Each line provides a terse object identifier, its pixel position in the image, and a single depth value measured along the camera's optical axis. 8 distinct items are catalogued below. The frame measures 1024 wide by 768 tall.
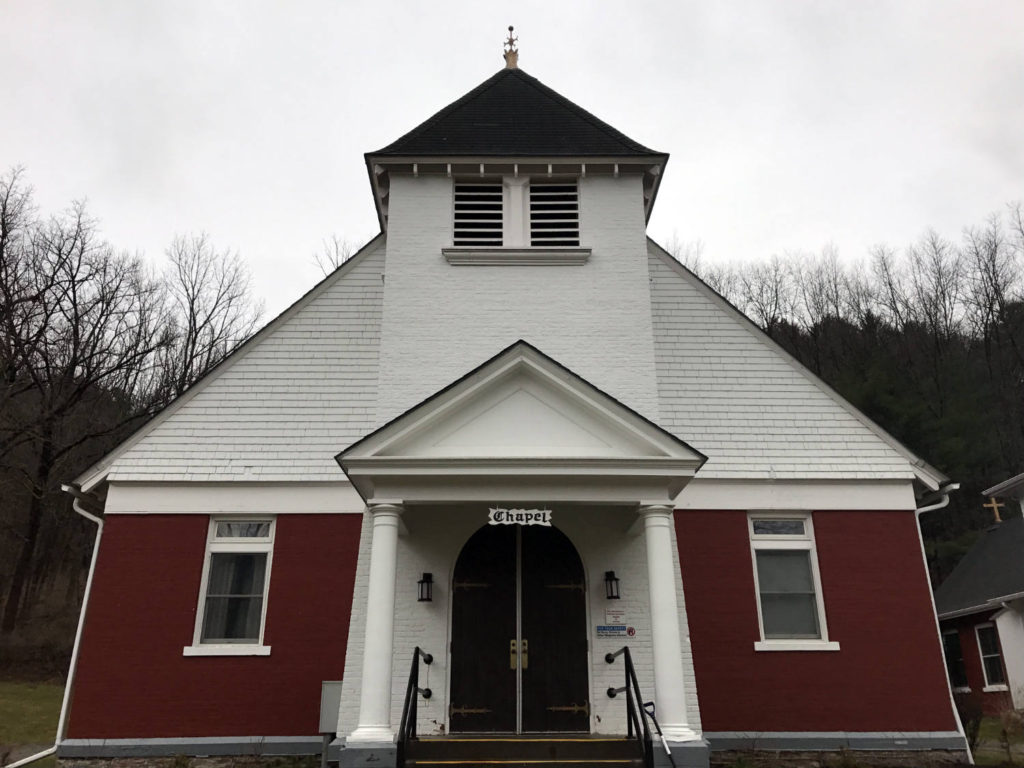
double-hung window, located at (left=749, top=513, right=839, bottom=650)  10.53
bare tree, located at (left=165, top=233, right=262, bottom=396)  30.61
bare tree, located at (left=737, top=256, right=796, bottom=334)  40.31
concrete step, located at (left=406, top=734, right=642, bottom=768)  7.56
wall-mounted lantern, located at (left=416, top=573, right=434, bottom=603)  9.54
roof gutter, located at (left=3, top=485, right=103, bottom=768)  9.91
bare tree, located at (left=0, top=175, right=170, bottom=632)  22.69
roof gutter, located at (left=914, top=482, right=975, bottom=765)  10.21
